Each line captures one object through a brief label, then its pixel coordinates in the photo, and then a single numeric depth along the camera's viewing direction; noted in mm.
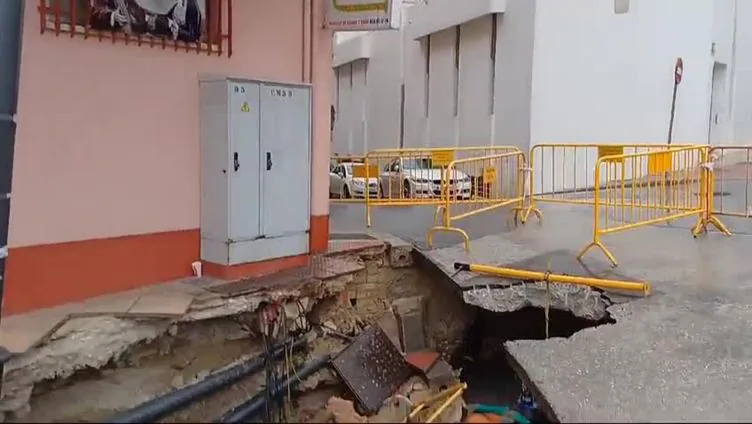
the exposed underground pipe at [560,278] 6766
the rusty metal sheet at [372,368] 6262
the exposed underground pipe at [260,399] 4797
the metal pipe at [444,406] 4141
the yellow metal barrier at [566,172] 15883
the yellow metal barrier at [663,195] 8287
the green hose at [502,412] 3773
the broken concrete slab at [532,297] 6895
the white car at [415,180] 13906
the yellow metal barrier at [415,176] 13132
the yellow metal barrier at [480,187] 8891
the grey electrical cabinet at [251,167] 6977
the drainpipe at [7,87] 5105
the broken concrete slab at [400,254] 8453
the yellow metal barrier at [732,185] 11323
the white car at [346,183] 16625
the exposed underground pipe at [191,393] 4445
